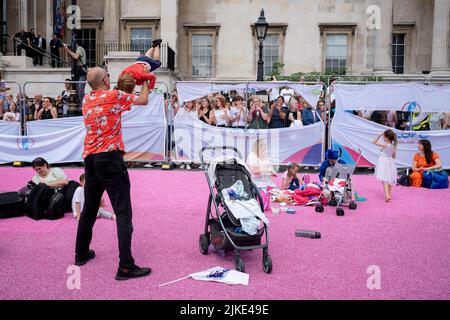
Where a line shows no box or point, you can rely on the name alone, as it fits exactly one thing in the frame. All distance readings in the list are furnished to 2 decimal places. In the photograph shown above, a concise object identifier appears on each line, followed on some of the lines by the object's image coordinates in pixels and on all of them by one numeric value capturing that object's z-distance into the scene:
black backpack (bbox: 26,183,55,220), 7.69
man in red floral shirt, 4.95
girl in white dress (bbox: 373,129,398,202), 9.91
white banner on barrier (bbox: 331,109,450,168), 13.50
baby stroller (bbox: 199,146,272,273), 5.38
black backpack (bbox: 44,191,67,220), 7.68
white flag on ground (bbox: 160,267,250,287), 4.93
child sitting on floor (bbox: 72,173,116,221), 7.61
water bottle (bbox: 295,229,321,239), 6.76
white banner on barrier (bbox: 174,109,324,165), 13.63
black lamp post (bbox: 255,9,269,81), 17.12
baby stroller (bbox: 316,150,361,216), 8.76
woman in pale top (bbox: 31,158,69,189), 8.09
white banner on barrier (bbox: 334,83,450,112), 13.30
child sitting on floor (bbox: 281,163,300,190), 10.09
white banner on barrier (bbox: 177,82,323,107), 13.48
